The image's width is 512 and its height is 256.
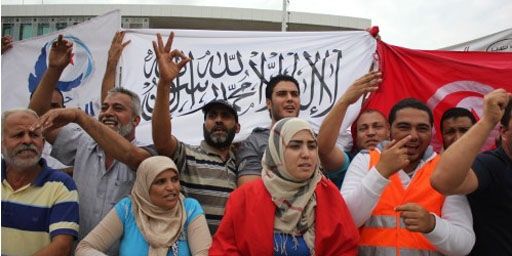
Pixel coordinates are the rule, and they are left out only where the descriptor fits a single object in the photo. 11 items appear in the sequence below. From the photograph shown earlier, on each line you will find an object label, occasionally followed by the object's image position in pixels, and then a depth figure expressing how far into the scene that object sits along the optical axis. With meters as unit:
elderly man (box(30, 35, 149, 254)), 2.89
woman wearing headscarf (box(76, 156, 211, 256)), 2.59
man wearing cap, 2.92
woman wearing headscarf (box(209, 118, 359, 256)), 2.26
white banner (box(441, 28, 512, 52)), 4.35
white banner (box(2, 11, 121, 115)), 4.52
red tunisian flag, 3.98
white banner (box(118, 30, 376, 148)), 4.18
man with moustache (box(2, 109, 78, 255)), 2.64
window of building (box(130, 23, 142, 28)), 32.62
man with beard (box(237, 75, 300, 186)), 2.98
